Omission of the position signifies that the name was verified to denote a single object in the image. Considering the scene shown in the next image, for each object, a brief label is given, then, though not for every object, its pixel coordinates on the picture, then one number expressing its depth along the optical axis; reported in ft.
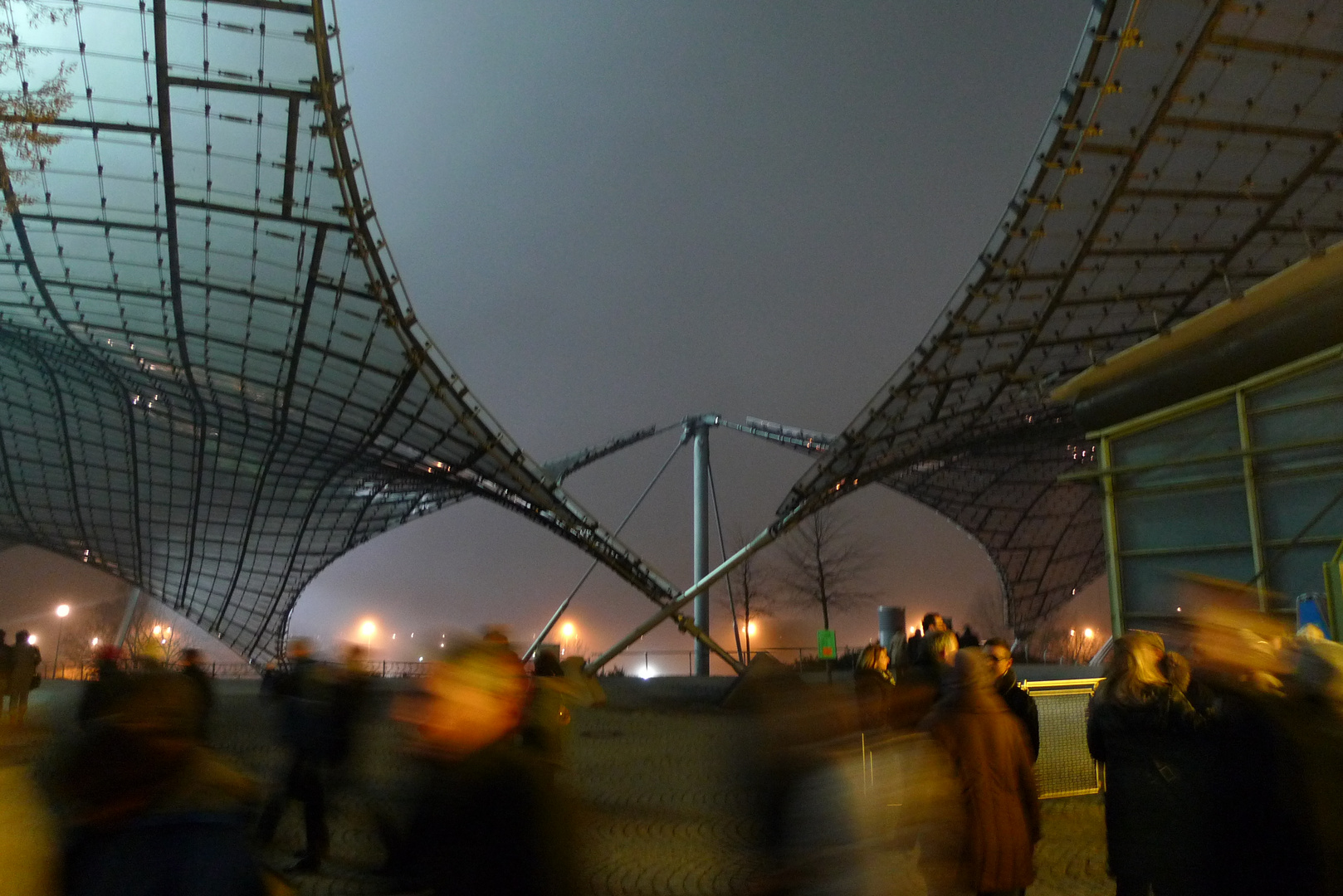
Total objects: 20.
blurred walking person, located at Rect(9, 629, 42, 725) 44.96
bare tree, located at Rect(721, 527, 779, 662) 165.99
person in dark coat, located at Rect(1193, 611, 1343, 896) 11.77
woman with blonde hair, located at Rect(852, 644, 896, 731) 20.97
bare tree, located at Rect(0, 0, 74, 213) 40.78
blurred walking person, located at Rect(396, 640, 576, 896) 10.01
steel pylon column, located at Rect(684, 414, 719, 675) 119.14
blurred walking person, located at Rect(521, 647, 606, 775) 14.35
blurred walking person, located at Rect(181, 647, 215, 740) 23.32
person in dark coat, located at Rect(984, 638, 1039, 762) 19.76
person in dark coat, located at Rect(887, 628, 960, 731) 20.09
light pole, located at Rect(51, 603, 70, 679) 203.72
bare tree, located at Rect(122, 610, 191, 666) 191.83
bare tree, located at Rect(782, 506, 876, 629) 151.64
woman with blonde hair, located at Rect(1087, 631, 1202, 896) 13.65
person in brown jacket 13.70
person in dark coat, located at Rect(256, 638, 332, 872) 23.07
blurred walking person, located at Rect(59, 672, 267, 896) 6.90
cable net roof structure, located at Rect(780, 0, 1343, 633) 52.24
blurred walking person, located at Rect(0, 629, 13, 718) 44.78
